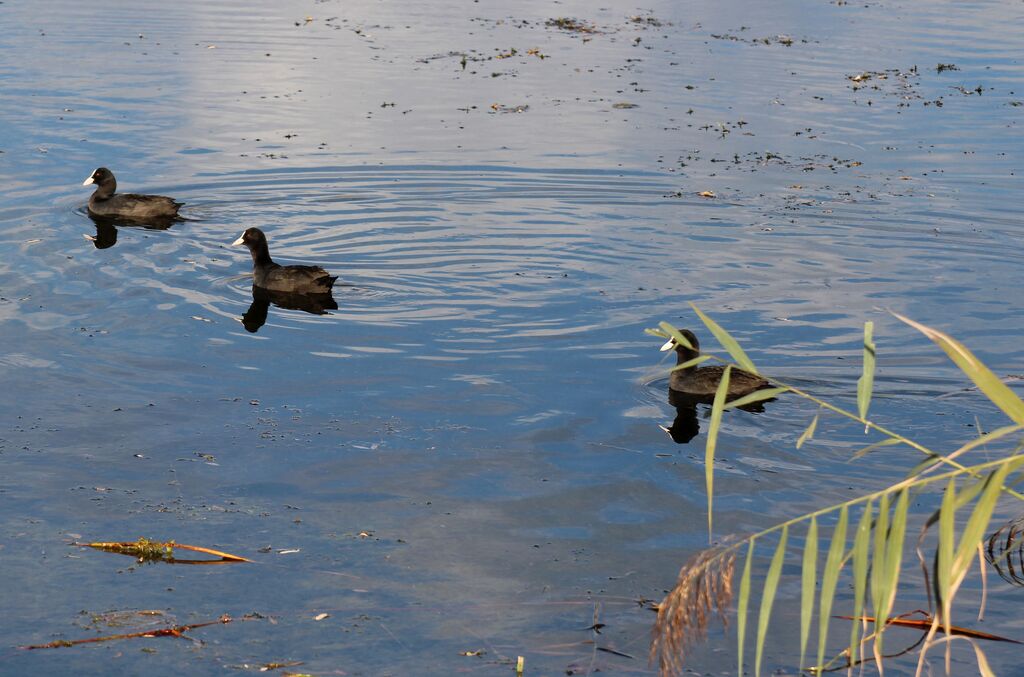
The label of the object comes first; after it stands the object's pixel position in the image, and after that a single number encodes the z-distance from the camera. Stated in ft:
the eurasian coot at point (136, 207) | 54.60
